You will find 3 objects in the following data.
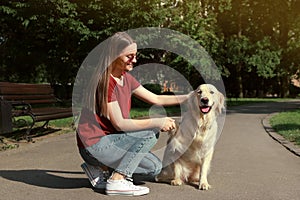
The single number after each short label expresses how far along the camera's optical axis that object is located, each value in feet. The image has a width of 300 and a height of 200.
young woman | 14.40
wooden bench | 25.55
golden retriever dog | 15.30
